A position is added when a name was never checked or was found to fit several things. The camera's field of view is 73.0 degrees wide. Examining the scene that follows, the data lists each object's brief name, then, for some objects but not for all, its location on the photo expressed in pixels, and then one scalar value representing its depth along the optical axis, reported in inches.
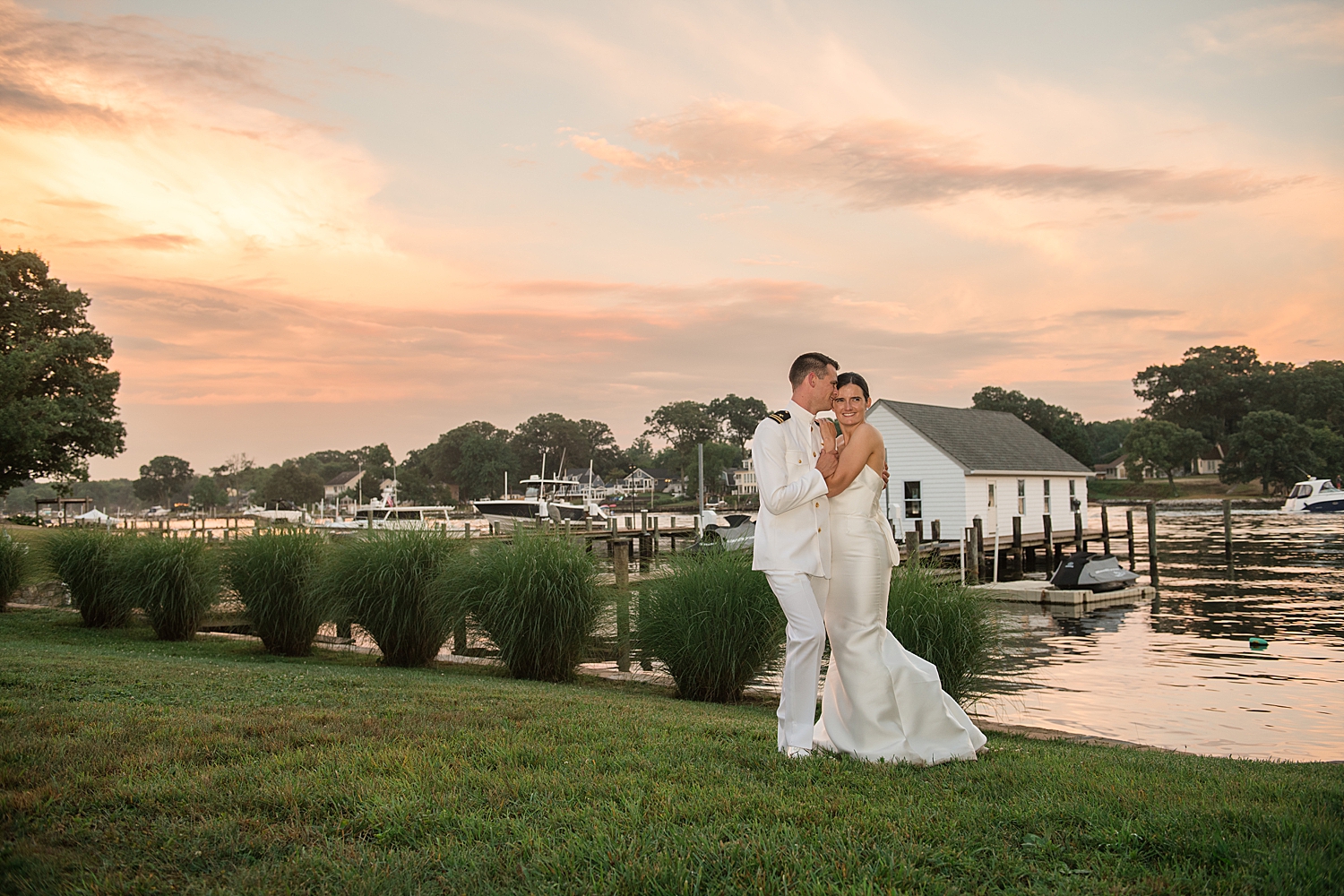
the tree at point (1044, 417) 3595.0
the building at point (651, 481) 5625.0
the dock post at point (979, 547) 1146.2
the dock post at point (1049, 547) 1354.6
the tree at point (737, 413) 5487.2
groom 211.5
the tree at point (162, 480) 6112.2
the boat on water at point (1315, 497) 2583.7
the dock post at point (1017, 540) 1272.1
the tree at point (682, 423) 5344.5
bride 209.1
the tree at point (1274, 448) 3472.0
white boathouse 1317.7
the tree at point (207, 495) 5807.1
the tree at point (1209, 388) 4138.8
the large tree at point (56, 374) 1142.3
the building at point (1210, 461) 4448.8
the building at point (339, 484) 5965.1
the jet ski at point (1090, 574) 1011.3
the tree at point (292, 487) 5216.5
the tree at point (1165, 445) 3858.3
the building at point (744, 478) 5174.7
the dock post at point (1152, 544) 1236.5
